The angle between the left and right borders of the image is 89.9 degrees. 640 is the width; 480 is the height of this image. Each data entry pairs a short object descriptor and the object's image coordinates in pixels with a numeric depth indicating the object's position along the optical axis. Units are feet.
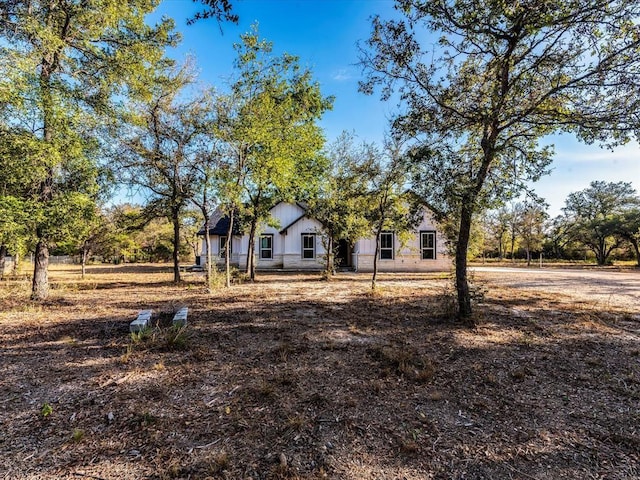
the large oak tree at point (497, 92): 17.76
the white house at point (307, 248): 69.56
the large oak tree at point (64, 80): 24.44
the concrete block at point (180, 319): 19.06
